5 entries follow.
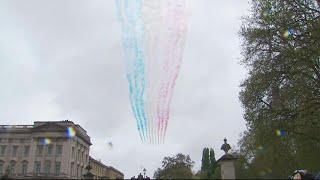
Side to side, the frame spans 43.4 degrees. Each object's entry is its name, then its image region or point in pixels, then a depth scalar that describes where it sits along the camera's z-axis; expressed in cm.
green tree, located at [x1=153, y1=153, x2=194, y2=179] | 7650
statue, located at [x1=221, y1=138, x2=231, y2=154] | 2081
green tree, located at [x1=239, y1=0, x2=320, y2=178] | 2833
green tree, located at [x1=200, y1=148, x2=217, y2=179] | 8756
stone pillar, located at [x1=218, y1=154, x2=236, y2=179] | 1920
